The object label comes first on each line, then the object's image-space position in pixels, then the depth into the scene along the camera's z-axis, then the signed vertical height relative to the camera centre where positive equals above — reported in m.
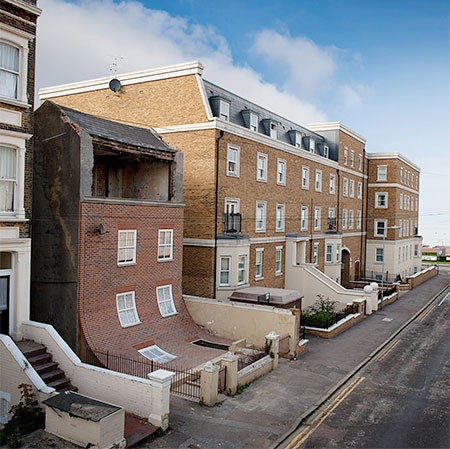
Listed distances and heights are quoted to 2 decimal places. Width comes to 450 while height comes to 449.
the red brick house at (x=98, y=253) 16.48 -0.91
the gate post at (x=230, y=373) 15.16 -4.68
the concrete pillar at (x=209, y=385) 14.11 -4.74
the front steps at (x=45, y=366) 13.84 -4.28
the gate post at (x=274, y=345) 18.06 -4.43
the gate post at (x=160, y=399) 12.30 -4.55
